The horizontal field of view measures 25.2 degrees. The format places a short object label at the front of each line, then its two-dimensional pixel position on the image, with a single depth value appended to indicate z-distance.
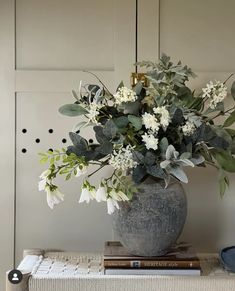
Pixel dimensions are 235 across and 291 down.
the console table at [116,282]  1.40
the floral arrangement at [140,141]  1.40
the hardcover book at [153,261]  1.45
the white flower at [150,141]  1.37
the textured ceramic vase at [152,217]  1.44
